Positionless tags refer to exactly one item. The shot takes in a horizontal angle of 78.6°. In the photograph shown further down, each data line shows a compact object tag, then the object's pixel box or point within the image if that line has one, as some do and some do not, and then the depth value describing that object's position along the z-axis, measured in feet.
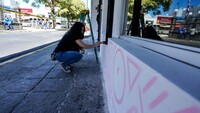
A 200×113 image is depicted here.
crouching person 8.06
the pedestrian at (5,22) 43.79
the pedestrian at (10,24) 44.29
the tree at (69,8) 64.02
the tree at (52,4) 66.06
